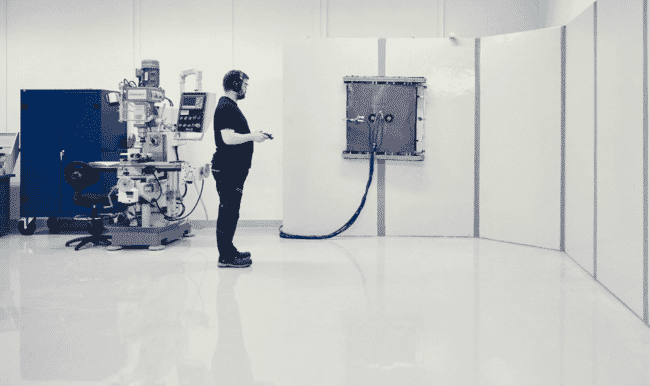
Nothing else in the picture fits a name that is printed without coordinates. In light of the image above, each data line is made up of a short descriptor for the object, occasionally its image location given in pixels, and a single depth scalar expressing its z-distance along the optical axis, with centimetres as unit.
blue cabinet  708
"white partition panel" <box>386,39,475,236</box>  677
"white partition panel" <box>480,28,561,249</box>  598
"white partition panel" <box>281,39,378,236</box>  677
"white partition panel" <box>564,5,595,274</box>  493
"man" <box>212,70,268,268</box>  476
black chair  576
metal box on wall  670
